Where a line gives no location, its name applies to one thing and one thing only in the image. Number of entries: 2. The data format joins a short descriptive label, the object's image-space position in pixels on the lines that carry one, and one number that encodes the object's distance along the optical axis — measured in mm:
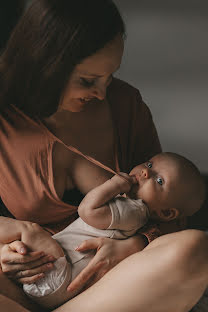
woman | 1339
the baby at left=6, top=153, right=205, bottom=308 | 1397
